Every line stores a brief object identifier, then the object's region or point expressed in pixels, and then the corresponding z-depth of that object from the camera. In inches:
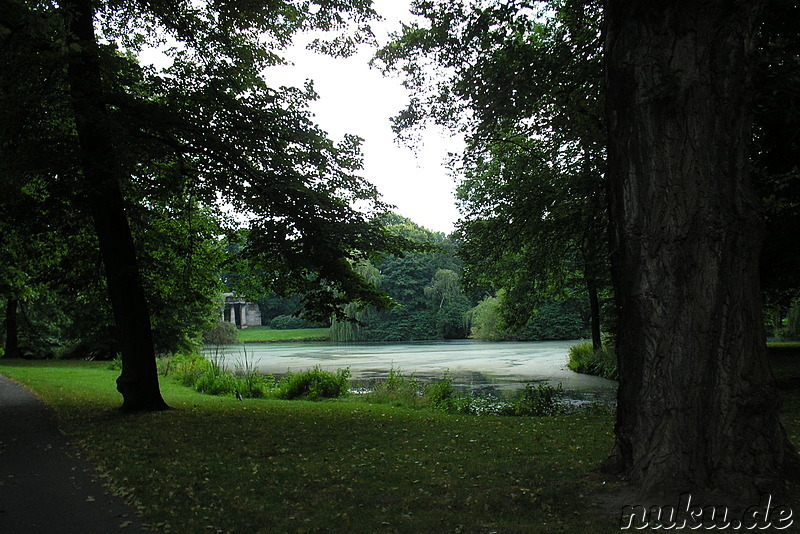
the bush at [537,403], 465.4
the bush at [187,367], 785.7
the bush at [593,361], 772.6
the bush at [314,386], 618.2
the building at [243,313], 3267.7
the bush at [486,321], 1756.9
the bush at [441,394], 522.0
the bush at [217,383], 678.0
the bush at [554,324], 1893.5
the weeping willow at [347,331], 2059.8
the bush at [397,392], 557.1
